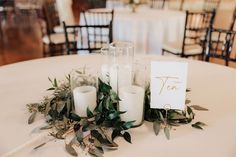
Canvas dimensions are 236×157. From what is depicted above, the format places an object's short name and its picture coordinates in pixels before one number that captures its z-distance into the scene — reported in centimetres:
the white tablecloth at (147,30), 344
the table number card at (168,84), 93
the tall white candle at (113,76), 99
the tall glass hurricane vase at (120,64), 99
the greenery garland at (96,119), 85
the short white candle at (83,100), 96
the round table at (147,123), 83
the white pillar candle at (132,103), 91
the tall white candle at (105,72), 104
